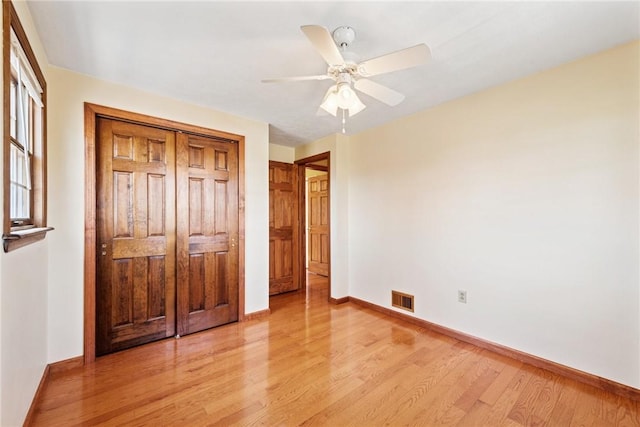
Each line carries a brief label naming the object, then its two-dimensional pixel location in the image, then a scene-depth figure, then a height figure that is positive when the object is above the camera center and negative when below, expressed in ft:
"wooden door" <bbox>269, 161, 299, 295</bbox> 13.93 -0.55
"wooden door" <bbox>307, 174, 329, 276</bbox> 17.16 -0.42
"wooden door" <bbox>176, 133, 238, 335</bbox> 8.97 -0.51
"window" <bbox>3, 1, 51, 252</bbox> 4.25 +1.61
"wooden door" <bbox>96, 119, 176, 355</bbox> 7.73 -0.50
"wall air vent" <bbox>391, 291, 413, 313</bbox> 10.32 -3.24
